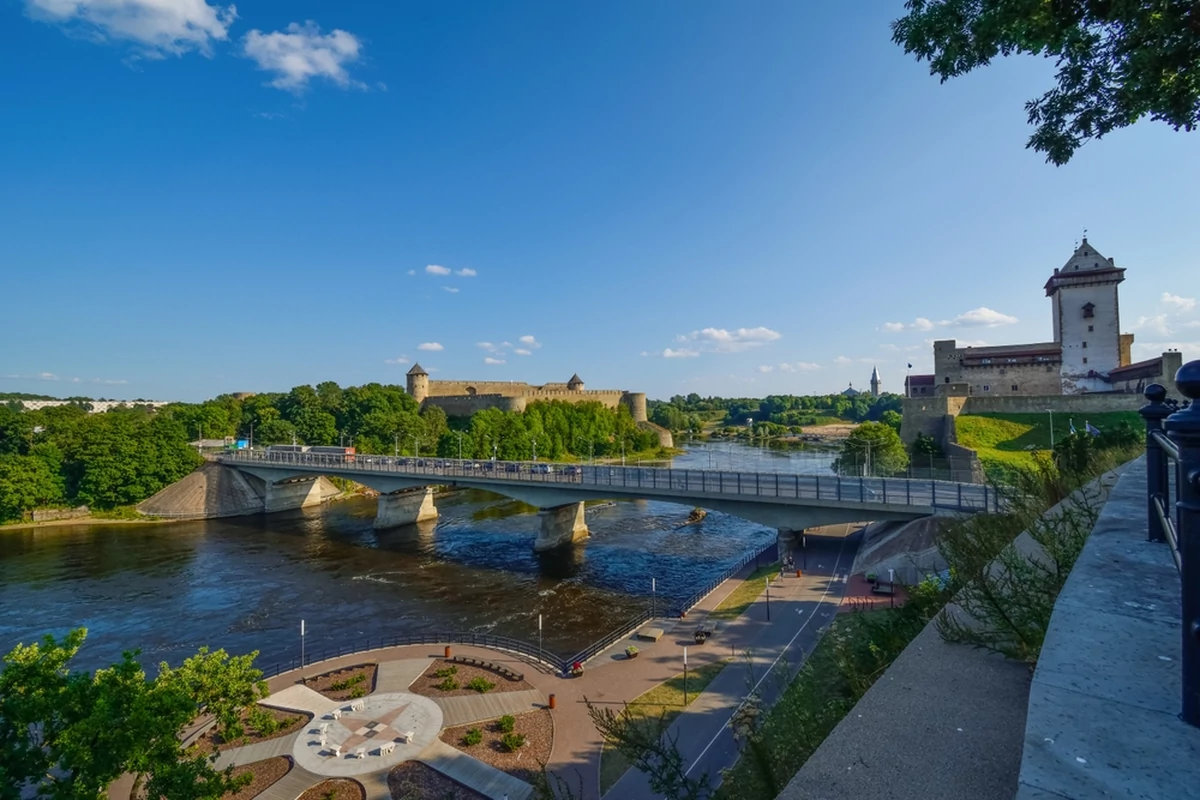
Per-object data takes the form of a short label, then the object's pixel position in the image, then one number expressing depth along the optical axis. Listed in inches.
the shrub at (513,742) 620.0
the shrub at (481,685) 759.1
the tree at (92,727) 417.7
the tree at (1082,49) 280.5
